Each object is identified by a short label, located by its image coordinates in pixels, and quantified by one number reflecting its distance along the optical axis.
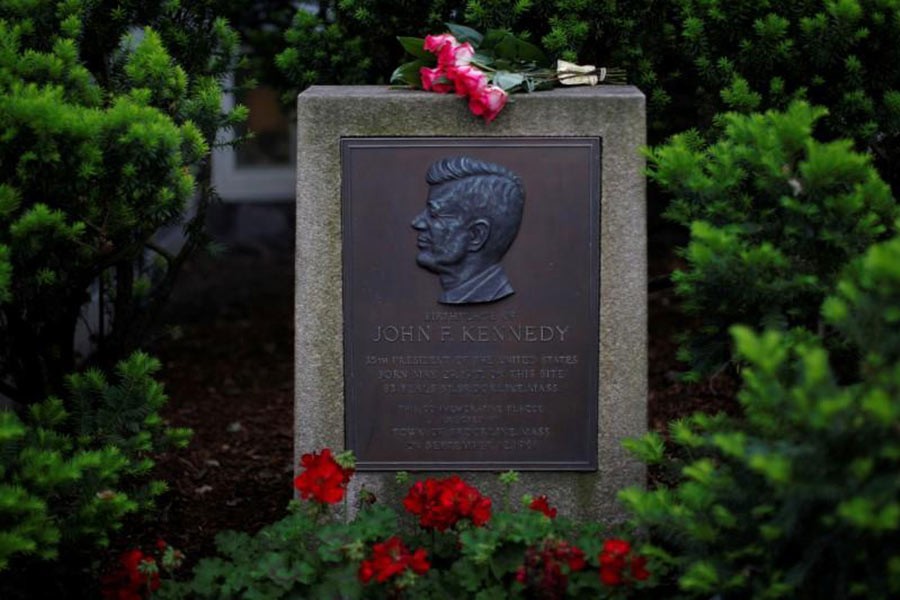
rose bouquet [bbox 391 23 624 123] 3.79
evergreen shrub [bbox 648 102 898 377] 3.33
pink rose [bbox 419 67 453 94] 3.90
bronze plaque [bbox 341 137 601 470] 3.84
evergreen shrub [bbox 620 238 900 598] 2.60
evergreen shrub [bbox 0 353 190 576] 3.31
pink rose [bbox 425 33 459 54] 3.97
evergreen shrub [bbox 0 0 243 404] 3.46
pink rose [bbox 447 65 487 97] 3.78
